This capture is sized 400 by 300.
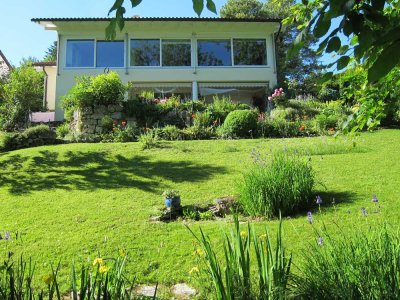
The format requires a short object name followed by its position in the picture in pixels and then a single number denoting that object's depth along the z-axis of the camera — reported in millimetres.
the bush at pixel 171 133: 14242
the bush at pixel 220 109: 16125
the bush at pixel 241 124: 14320
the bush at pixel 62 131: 15477
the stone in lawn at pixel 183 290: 4082
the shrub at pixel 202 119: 15084
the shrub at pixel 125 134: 14055
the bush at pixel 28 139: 13789
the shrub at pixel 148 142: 12588
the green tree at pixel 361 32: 1521
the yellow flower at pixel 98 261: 2789
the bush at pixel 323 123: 14633
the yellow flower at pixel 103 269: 2705
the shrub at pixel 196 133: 14398
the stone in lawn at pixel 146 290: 4144
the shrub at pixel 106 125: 15047
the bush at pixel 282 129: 14570
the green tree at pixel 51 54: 48494
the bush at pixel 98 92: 15367
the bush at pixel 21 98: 18781
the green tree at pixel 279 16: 36941
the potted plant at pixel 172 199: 6953
